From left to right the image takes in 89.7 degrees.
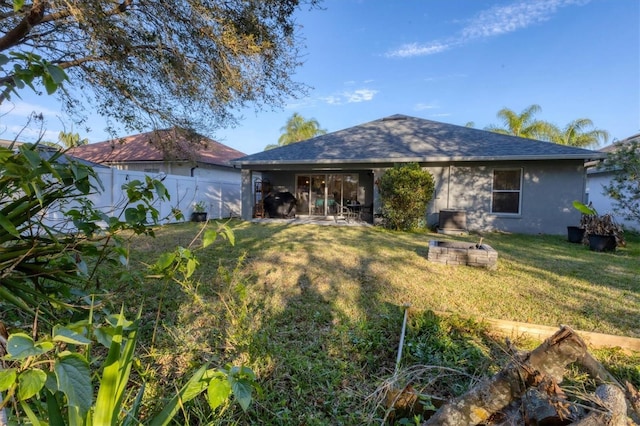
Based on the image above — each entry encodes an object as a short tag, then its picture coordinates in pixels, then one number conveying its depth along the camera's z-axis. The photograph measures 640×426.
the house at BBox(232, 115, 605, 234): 10.44
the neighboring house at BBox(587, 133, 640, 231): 12.93
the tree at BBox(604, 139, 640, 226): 8.62
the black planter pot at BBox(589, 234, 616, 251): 7.85
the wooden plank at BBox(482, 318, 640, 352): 2.81
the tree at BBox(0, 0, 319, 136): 4.67
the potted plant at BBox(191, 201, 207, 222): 13.30
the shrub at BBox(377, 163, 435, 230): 10.41
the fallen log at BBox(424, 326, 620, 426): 1.58
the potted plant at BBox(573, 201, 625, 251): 7.88
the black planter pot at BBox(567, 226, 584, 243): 9.01
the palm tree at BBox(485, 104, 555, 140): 20.38
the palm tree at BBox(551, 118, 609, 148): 19.75
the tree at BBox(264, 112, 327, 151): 28.86
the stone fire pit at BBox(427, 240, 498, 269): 5.74
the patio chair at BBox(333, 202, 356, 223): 13.94
